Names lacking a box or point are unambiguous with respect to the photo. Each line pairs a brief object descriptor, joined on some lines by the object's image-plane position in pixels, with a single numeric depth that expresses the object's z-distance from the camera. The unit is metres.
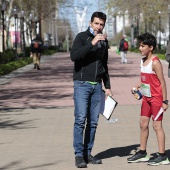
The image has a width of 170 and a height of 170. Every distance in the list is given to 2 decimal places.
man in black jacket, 8.60
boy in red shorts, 8.97
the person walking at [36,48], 38.18
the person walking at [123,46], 45.28
